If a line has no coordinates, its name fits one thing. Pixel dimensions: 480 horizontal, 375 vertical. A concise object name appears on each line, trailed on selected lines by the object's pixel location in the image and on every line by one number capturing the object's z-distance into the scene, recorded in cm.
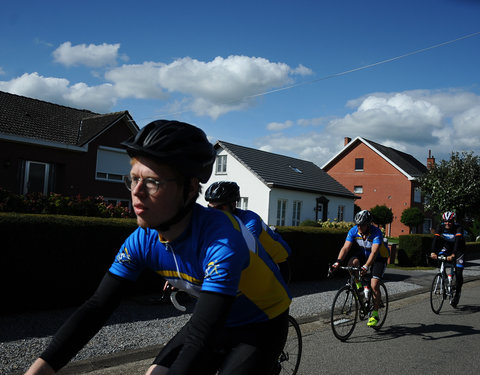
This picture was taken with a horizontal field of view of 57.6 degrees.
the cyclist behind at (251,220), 452
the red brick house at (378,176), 4456
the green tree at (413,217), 3950
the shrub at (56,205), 865
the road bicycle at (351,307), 645
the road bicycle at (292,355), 393
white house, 3139
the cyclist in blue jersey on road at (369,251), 687
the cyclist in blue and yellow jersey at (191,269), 182
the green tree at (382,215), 3745
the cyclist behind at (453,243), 914
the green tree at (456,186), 2255
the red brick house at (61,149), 2156
